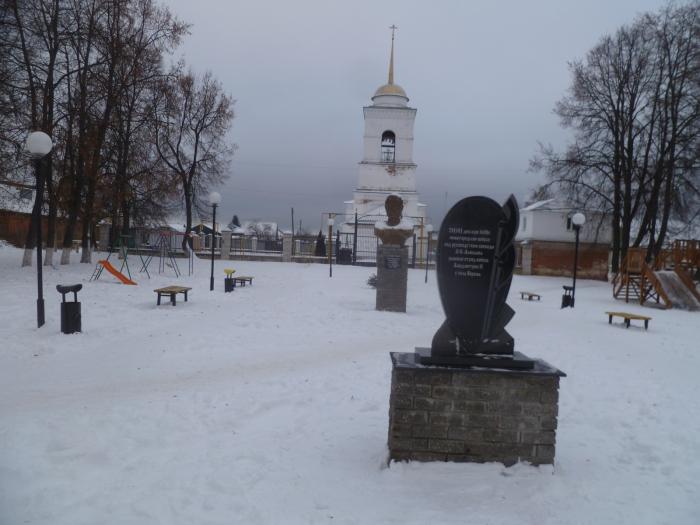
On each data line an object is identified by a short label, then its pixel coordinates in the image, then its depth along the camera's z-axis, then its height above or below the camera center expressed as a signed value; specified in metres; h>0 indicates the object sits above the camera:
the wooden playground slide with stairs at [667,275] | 16.70 -0.65
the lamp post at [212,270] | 15.23 -0.92
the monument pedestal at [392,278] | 12.27 -0.77
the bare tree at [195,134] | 27.27 +6.29
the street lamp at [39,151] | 8.42 +1.52
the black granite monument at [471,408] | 3.76 -1.25
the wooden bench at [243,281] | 16.44 -1.37
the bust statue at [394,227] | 12.44 +0.56
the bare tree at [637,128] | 22.77 +6.66
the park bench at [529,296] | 17.22 -1.58
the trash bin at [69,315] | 8.09 -1.35
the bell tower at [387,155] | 37.91 +7.67
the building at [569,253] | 28.45 +0.07
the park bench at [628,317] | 11.50 -1.46
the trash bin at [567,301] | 15.44 -1.50
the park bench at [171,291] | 11.41 -1.25
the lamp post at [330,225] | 26.24 +1.16
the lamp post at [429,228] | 26.39 +1.20
